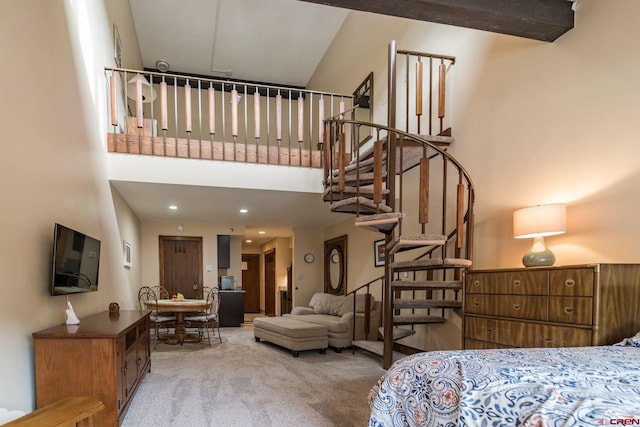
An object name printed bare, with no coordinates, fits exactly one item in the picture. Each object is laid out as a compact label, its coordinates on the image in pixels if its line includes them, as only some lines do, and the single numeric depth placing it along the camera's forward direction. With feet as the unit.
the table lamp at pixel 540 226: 8.55
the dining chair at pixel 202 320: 19.13
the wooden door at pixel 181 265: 25.49
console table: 7.59
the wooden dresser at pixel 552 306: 6.71
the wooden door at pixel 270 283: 33.94
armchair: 16.83
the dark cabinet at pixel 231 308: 25.61
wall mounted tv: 8.42
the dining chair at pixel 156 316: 18.68
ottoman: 15.90
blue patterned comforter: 3.44
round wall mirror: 23.70
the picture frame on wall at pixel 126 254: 17.66
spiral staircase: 11.05
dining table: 17.74
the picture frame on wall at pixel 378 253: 18.60
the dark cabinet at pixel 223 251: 27.09
